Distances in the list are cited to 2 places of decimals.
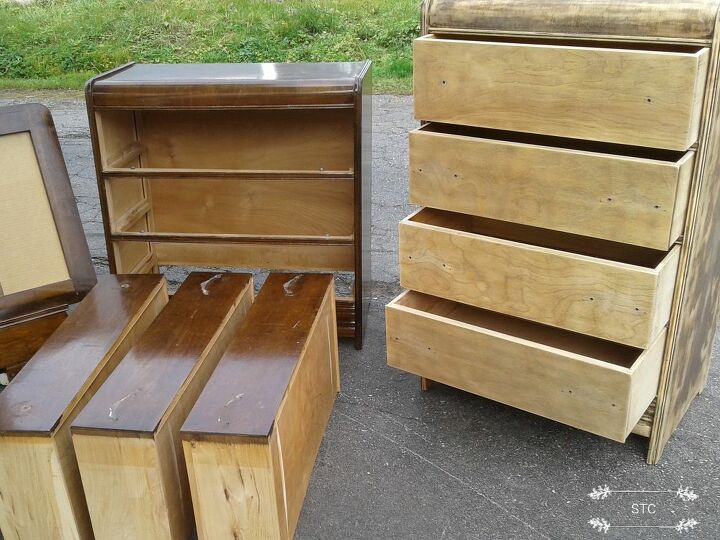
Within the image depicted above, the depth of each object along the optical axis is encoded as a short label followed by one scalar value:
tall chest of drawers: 1.81
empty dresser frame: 2.60
